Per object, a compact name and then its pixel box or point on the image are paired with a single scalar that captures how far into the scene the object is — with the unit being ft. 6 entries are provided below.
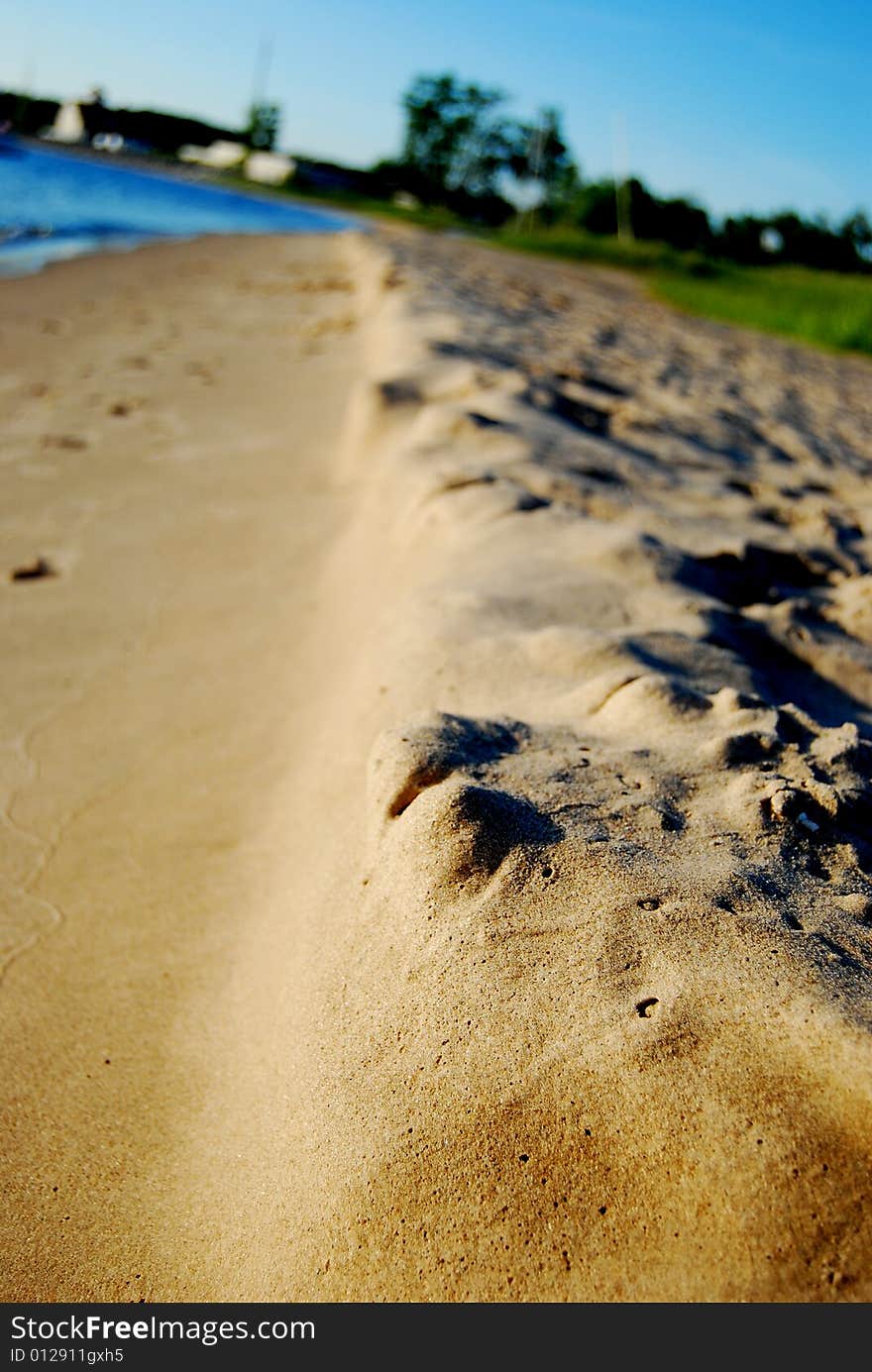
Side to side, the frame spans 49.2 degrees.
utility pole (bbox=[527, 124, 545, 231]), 142.88
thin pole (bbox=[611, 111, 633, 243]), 88.63
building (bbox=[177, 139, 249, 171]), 152.15
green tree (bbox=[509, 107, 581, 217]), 136.98
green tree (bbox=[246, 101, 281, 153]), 164.66
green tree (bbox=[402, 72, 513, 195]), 155.33
